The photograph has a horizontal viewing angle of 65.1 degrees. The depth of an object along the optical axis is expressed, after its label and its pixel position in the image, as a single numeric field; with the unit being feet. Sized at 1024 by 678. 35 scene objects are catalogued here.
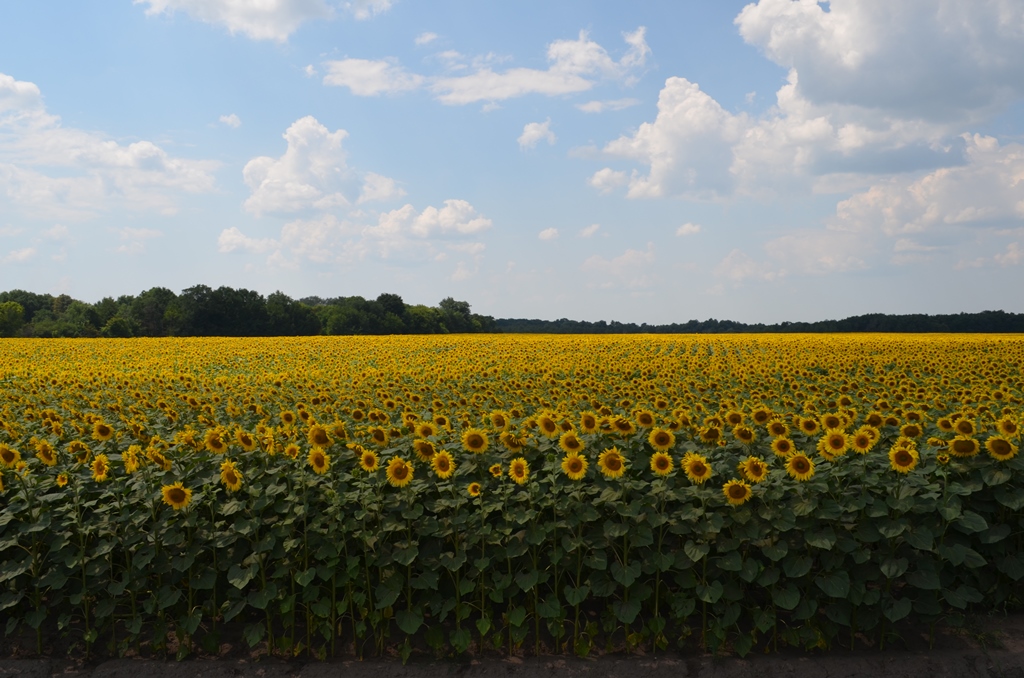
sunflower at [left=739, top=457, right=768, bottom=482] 20.11
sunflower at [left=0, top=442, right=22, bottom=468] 22.79
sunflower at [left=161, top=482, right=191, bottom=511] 20.81
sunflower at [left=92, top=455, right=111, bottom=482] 22.27
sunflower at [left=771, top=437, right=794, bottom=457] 21.27
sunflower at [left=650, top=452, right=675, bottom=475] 20.39
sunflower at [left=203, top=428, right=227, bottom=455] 22.80
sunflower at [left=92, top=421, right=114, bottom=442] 25.38
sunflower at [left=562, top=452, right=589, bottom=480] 20.58
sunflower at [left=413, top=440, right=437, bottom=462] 21.65
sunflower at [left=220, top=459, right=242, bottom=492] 21.22
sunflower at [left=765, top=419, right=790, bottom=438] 22.16
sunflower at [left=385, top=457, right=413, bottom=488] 20.57
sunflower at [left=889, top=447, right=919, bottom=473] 20.45
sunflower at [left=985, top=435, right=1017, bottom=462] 21.24
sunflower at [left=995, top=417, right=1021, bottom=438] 22.32
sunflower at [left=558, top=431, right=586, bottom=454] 20.84
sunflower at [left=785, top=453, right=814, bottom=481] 20.18
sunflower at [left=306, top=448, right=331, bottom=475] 21.48
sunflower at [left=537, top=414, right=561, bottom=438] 22.58
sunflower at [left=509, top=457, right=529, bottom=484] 20.59
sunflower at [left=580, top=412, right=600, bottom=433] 22.97
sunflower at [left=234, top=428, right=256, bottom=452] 22.58
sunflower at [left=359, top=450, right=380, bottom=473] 21.08
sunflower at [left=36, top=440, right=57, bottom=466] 23.49
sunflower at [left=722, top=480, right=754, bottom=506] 19.74
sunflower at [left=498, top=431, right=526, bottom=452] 21.80
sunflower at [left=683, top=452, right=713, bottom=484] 20.25
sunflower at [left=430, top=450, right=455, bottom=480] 20.74
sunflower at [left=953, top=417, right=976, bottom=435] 22.50
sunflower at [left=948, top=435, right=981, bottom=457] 21.49
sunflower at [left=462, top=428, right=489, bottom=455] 21.59
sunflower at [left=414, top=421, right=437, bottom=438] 22.75
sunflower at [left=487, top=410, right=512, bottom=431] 23.00
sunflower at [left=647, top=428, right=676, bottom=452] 20.98
